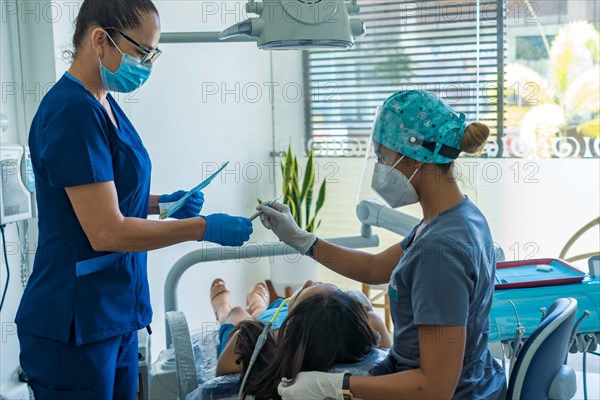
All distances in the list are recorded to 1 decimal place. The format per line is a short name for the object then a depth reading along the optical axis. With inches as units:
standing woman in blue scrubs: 53.5
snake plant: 153.8
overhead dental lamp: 60.5
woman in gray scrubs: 49.9
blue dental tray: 67.2
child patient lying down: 62.7
